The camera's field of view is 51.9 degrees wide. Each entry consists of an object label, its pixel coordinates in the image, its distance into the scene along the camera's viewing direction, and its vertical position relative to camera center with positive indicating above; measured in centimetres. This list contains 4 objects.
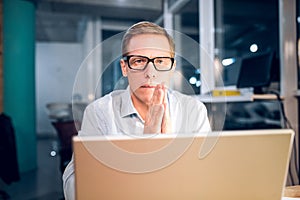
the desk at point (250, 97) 254 +0
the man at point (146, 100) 77 +0
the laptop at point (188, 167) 52 -12
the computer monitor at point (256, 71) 263 +23
